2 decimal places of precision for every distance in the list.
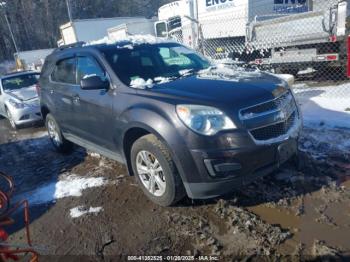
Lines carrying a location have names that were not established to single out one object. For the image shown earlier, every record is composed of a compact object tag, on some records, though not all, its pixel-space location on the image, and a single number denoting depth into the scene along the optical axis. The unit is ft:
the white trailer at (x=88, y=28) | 76.84
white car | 29.94
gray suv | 10.98
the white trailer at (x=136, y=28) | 63.31
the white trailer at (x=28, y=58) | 105.19
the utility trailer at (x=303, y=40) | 30.07
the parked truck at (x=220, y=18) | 42.19
